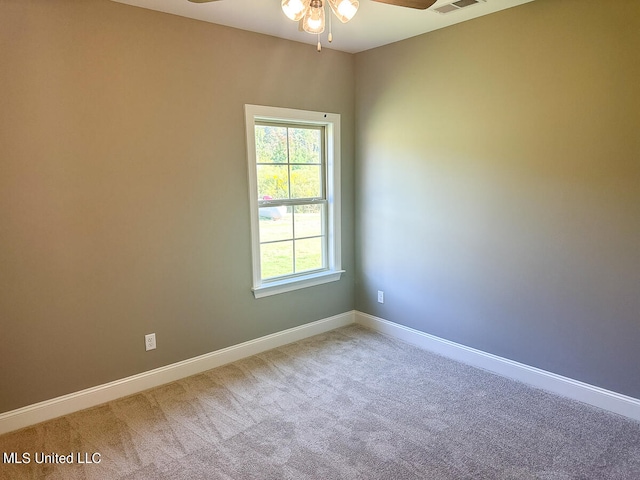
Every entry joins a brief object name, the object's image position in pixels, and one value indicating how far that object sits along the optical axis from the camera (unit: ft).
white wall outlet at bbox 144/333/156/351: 9.59
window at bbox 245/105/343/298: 11.10
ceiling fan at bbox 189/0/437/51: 5.85
